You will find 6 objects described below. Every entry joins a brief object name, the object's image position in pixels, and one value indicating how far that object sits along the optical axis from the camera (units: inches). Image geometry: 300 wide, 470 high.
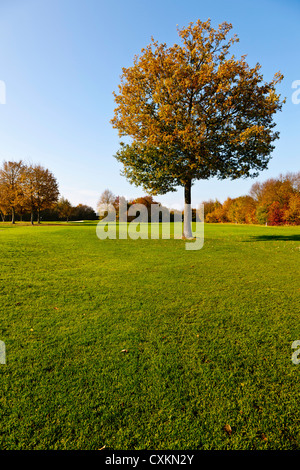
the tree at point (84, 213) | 2976.4
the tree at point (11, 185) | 1863.4
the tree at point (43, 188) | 1892.2
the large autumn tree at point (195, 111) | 628.4
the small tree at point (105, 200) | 2678.2
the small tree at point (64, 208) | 2458.8
